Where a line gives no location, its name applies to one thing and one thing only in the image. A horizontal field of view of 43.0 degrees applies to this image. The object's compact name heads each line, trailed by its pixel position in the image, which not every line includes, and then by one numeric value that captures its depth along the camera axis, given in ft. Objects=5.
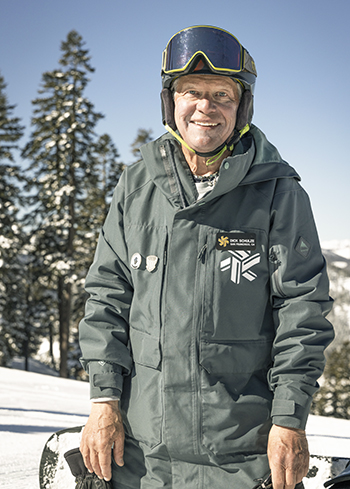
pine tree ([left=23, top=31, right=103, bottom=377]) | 65.98
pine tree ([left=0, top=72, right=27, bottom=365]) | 66.74
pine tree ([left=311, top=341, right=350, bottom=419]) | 117.50
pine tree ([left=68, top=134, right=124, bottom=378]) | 66.74
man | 5.56
